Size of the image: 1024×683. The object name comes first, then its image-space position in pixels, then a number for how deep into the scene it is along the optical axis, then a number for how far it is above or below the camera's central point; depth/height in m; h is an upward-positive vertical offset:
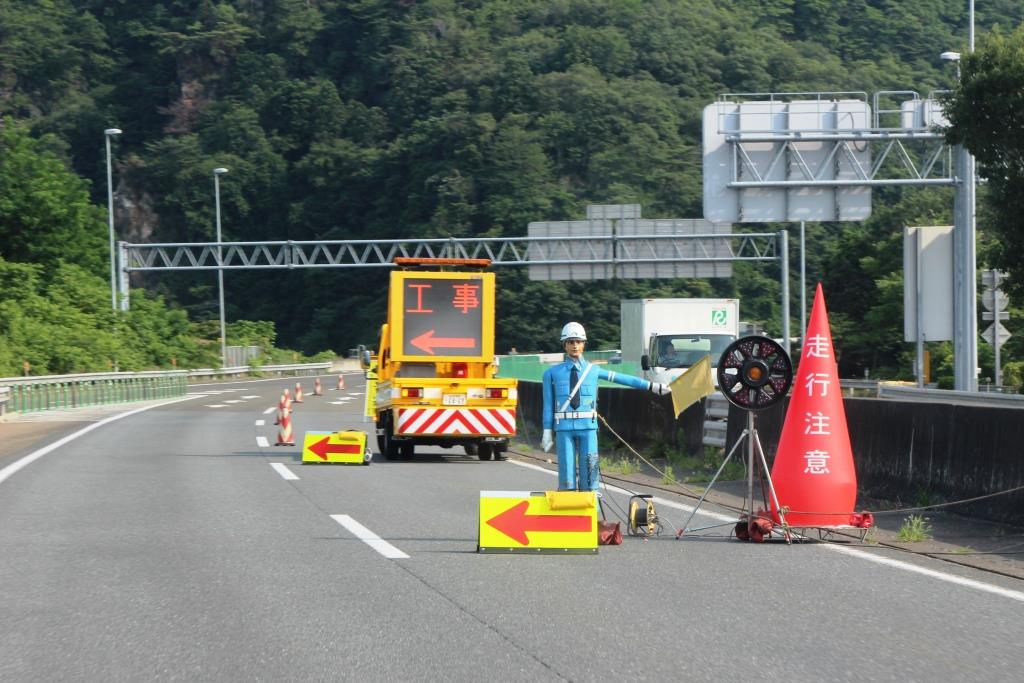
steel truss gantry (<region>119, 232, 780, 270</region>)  64.44 +3.73
